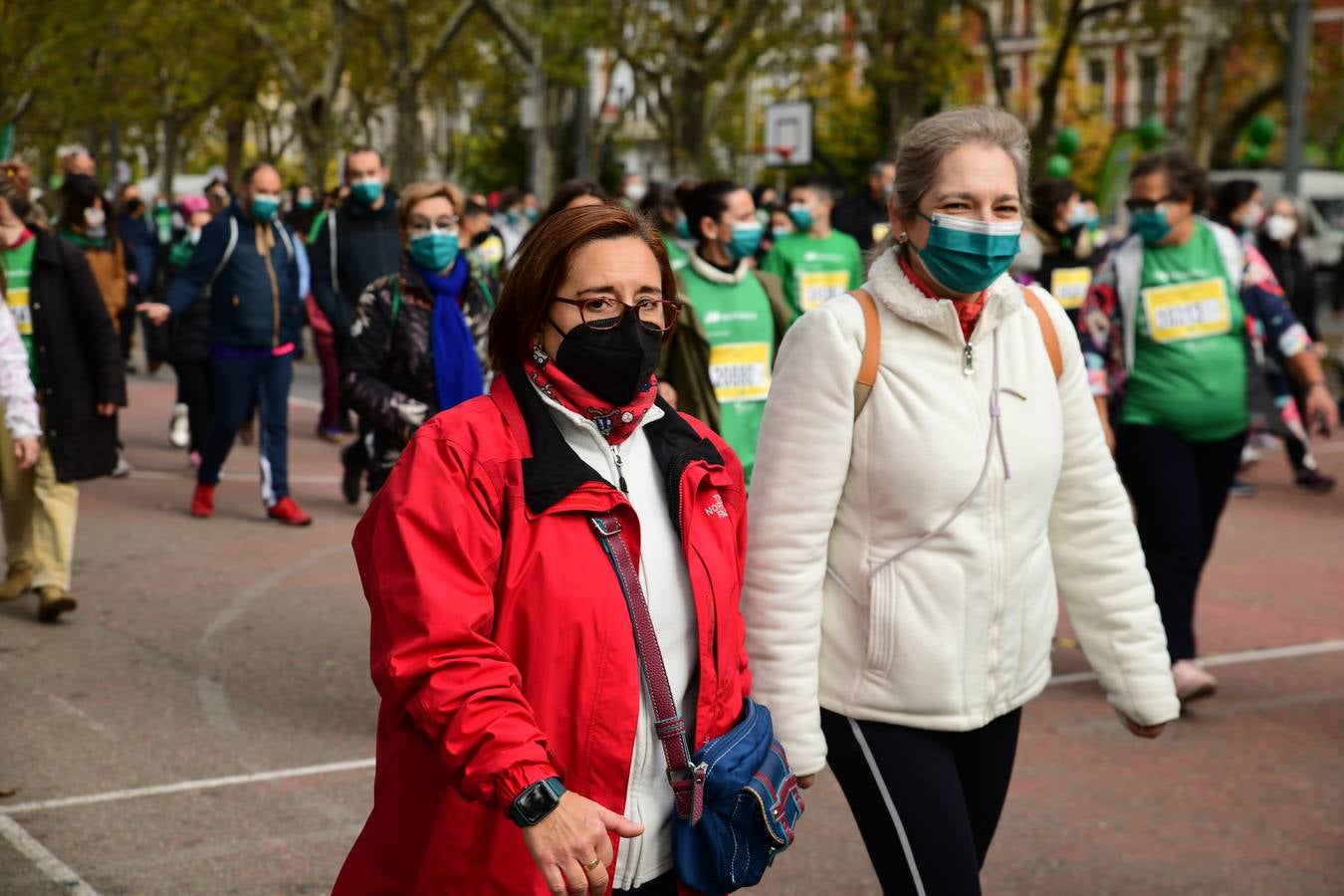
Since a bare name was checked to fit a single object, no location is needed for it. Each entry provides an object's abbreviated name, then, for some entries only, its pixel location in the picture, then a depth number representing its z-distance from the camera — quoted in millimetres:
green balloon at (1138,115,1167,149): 27438
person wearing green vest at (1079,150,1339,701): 6293
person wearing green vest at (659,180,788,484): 6559
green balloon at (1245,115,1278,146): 29375
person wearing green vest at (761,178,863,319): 10500
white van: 33812
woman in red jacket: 2482
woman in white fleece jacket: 3195
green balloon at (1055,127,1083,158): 29484
